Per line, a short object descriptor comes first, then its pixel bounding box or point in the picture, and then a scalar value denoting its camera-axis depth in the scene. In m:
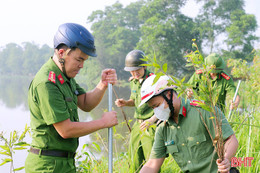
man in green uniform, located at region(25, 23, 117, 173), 1.79
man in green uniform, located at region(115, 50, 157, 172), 3.54
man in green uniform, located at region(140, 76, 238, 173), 2.04
